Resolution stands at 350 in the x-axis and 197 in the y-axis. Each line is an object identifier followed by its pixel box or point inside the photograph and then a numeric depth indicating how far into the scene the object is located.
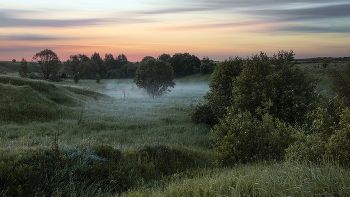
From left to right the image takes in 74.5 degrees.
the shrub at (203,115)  23.41
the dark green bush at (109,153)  10.53
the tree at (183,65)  100.19
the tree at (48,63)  76.75
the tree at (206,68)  91.31
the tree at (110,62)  128.04
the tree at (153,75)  45.22
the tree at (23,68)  69.90
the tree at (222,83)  21.16
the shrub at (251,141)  10.10
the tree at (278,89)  15.70
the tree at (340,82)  29.95
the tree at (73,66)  92.59
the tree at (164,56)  102.06
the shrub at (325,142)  6.45
